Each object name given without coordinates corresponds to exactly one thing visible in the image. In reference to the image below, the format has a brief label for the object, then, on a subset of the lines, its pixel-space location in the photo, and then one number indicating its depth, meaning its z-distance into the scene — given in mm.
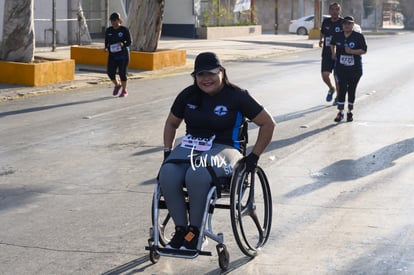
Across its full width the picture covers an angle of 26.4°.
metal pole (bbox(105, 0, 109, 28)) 30273
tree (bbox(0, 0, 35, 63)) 19312
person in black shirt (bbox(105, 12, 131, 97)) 17922
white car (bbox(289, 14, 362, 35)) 52375
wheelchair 6148
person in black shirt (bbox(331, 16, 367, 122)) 13977
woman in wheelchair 6180
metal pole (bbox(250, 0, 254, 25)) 48375
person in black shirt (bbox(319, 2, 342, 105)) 16516
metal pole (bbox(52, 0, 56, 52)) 26038
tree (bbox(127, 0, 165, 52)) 24203
